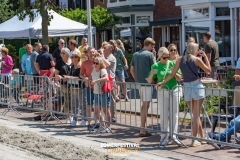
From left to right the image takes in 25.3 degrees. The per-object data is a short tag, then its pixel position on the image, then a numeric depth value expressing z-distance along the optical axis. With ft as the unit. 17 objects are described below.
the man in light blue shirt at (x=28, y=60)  57.67
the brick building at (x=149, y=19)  90.79
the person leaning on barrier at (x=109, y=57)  44.13
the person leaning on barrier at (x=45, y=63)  49.01
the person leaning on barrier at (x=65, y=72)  44.75
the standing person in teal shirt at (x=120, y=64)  53.78
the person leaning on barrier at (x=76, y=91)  43.09
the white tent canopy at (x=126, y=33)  98.54
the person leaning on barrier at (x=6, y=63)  56.90
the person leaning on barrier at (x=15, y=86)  51.69
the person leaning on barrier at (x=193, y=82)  32.83
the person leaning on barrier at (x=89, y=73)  41.68
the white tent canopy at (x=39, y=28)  66.74
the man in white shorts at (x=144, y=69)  37.14
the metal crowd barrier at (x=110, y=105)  34.04
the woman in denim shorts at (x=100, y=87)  39.44
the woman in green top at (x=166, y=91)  34.17
